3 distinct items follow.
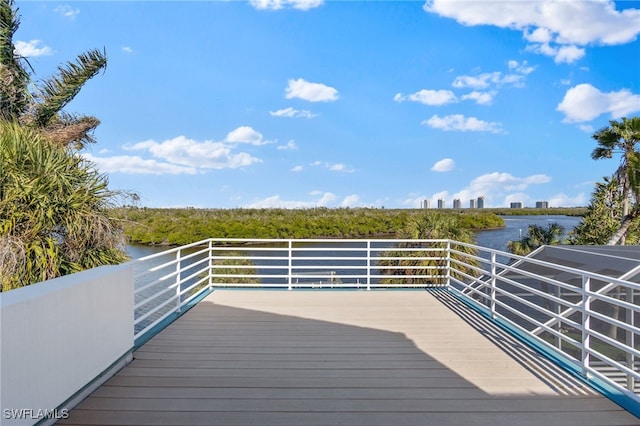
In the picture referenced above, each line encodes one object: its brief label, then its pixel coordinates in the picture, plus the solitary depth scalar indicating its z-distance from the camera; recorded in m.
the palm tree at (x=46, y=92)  7.54
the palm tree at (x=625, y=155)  14.61
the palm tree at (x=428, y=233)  13.60
